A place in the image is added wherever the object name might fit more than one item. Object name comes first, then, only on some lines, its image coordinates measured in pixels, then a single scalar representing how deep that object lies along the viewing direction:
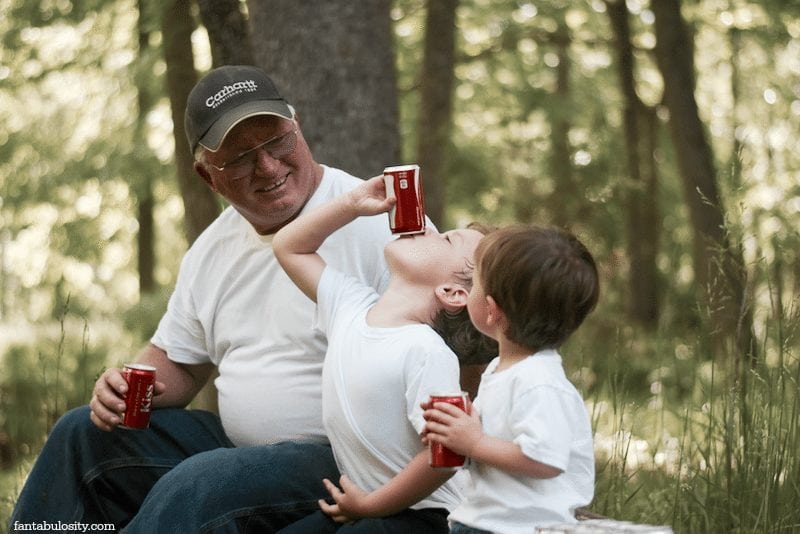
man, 6.49
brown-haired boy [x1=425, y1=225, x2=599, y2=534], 4.69
